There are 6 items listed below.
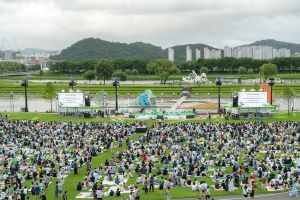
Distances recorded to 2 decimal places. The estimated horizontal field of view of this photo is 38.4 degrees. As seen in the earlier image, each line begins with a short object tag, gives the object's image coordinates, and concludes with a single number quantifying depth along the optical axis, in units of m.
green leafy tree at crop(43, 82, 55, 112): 77.81
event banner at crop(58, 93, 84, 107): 66.06
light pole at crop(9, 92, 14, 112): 77.62
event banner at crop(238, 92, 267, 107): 61.62
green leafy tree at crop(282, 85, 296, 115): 67.00
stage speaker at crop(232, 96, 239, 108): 61.81
